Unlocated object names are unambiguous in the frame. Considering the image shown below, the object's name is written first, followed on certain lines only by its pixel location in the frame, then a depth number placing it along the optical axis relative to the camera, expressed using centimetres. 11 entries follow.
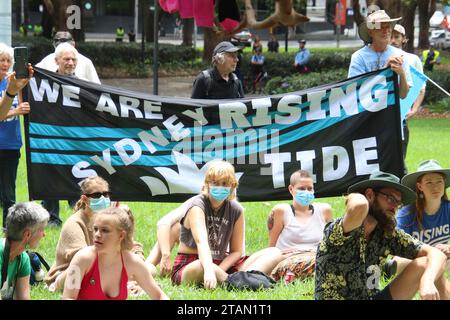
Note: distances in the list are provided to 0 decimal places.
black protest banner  1497
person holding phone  1521
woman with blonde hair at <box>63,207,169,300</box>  945
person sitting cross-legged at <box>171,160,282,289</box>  1217
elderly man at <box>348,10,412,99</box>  1478
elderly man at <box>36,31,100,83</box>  1649
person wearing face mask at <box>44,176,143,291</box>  1179
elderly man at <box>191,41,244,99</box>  1564
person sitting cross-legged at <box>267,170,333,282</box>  1305
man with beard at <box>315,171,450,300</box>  919
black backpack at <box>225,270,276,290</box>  1194
